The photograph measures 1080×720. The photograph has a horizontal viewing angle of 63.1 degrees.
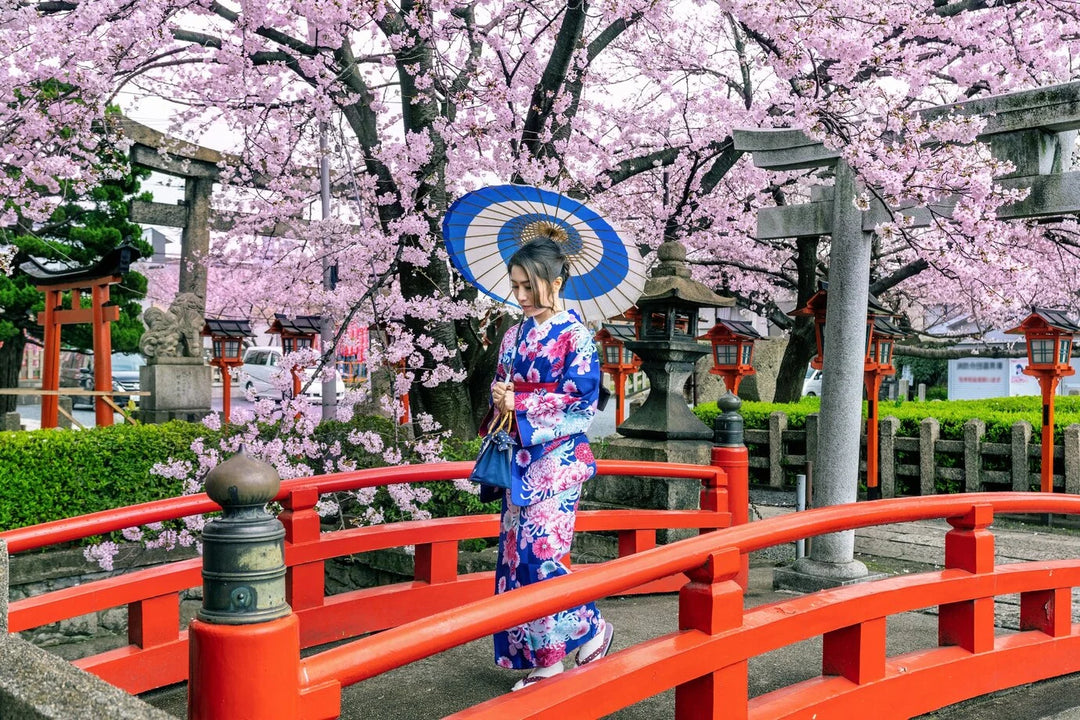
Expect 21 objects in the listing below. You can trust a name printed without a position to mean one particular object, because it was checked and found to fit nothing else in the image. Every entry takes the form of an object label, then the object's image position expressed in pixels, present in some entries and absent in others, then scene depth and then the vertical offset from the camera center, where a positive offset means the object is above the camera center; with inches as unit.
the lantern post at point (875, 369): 411.8 +0.9
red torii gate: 420.2 +21.6
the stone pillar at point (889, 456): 445.1 -43.1
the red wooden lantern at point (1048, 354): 390.9 +9.1
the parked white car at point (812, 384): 1204.5 -19.8
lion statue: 670.5 +23.2
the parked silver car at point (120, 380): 1106.9 -29.6
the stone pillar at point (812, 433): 462.7 -33.4
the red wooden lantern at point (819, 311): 354.3 +24.4
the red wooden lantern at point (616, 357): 603.8 +6.8
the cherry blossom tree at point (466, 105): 246.1 +92.2
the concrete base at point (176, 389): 661.9 -22.9
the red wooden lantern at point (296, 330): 636.7 +23.3
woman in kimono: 138.0 -13.8
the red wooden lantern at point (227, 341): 678.2 +15.2
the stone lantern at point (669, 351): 268.4 +5.3
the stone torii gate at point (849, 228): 221.0 +37.4
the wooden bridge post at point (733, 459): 225.3 -23.2
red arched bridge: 93.2 -37.8
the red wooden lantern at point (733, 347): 497.0 +12.6
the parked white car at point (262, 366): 1134.4 -6.8
